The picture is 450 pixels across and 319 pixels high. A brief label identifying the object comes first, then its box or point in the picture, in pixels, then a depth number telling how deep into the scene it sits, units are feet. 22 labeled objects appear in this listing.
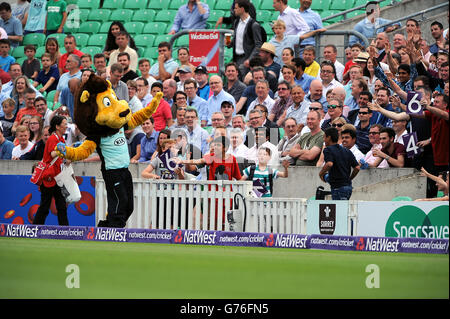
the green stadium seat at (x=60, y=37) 71.81
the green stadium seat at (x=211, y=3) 69.72
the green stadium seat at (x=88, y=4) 75.95
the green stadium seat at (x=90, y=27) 74.33
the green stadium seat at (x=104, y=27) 73.67
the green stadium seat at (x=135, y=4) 74.84
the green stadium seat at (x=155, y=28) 70.74
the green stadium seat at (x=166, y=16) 71.61
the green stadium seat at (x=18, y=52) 72.49
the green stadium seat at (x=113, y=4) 76.07
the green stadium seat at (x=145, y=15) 73.00
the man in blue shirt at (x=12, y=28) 72.54
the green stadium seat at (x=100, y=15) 75.36
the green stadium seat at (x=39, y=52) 71.67
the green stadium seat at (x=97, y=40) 71.95
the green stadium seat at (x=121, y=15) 74.02
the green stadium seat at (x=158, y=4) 73.26
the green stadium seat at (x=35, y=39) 73.36
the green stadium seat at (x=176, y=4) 72.13
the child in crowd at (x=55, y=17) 72.69
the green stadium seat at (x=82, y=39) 72.54
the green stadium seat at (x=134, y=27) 71.67
